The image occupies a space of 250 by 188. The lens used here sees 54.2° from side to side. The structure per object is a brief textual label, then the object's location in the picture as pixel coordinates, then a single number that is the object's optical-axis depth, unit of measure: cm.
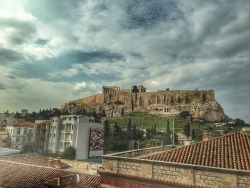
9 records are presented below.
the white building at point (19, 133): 8231
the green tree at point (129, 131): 9107
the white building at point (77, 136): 6769
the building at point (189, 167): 1320
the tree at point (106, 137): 7890
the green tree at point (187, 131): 9169
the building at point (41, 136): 7650
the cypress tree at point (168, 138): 7636
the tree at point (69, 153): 6412
